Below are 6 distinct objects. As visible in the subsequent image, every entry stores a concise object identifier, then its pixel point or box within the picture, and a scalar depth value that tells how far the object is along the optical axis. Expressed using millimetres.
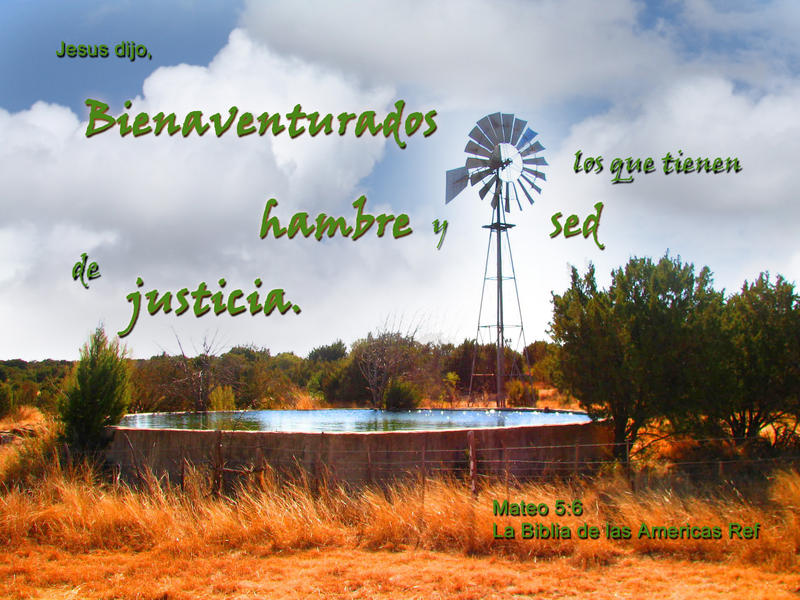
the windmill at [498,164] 17766
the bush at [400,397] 18797
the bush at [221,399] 17234
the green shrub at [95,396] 10945
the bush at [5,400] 18188
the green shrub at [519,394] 19969
